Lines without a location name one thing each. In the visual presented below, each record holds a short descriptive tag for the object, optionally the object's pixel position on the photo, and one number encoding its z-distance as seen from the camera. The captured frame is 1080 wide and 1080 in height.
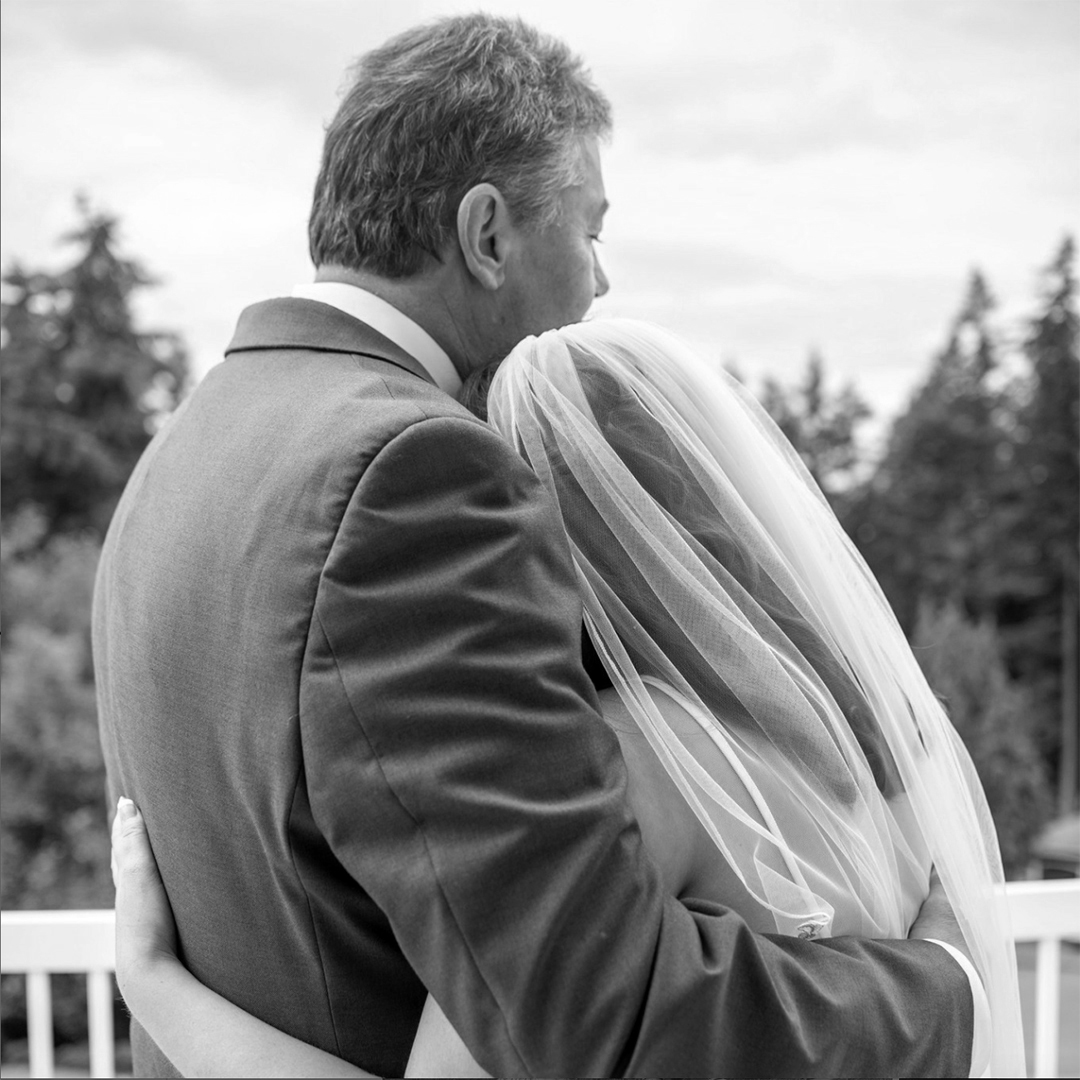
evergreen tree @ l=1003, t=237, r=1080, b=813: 28.73
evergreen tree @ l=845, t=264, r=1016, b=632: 29.44
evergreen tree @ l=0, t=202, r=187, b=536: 18.88
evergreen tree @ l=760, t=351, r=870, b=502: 28.02
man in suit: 0.78
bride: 0.94
